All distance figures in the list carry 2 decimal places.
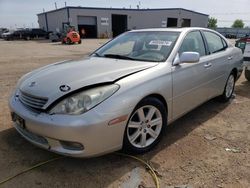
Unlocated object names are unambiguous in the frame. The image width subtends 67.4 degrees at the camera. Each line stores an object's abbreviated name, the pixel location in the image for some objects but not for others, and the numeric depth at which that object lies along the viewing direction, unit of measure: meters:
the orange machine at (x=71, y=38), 19.13
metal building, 29.45
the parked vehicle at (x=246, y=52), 4.60
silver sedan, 1.90
